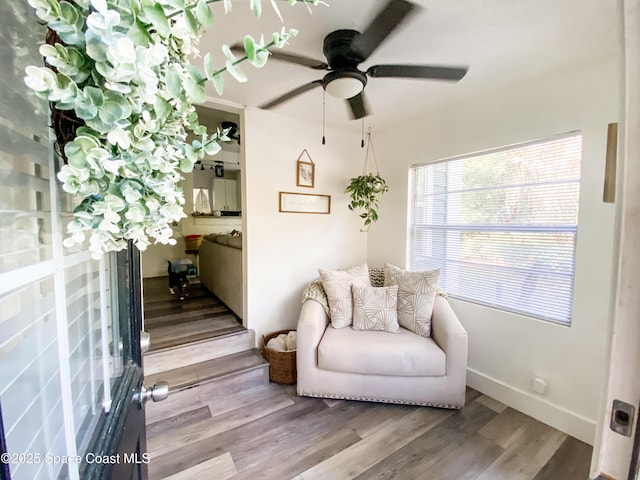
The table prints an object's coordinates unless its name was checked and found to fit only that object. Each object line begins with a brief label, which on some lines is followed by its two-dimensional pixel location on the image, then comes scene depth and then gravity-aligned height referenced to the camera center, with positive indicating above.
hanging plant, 2.79 +0.35
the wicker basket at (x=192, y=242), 5.04 -0.37
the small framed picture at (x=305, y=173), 2.79 +0.53
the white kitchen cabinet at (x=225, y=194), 5.87 +0.64
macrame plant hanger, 3.18 +0.84
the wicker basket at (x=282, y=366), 2.27 -1.22
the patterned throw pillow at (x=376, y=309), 2.24 -0.72
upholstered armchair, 1.93 -1.04
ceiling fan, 1.31 +0.90
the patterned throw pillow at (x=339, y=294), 2.31 -0.63
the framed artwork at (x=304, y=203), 2.73 +0.21
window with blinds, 1.85 +0.00
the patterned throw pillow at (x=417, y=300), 2.20 -0.64
